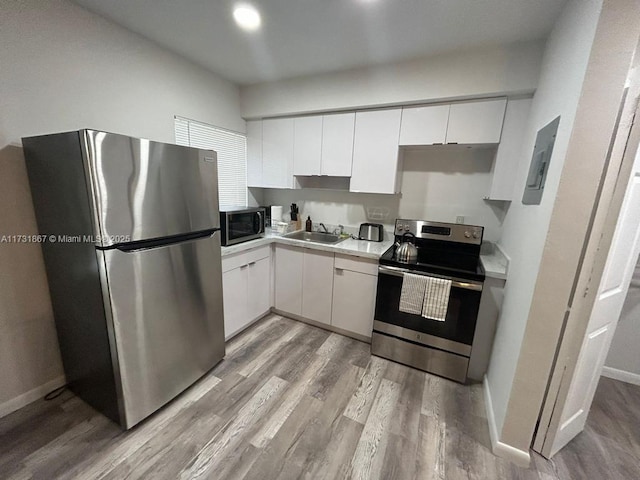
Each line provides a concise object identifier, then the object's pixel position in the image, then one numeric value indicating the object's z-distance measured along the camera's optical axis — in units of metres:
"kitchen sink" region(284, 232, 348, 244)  2.91
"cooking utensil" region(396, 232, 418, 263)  2.05
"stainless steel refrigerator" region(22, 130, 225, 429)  1.26
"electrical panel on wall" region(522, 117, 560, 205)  1.31
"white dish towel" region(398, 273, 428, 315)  1.94
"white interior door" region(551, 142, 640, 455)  1.23
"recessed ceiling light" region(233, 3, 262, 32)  1.55
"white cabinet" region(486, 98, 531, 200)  1.92
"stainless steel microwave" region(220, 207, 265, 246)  2.15
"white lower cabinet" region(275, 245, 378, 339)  2.35
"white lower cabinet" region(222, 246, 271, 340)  2.24
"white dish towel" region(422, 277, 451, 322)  1.88
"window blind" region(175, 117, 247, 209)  2.43
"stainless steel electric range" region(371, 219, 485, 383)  1.88
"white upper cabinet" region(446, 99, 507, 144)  1.98
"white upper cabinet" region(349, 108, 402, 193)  2.32
